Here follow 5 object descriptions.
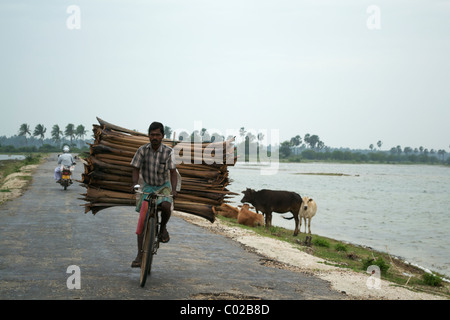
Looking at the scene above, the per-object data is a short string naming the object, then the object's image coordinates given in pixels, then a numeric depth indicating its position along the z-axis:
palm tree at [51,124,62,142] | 183.75
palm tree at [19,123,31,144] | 188.12
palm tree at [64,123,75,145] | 185.50
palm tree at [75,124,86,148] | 186.50
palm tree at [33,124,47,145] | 178.88
